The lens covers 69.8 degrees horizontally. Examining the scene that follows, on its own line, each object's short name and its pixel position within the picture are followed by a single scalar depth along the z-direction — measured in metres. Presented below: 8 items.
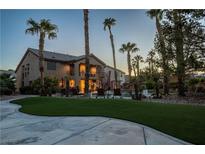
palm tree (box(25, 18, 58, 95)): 12.21
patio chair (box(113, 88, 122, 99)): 9.50
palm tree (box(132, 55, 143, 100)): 17.10
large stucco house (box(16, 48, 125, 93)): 16.02
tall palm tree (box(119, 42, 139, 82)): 22.26
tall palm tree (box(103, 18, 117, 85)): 17.55
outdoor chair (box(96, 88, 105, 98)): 9.88
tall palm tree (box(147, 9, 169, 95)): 7.42
